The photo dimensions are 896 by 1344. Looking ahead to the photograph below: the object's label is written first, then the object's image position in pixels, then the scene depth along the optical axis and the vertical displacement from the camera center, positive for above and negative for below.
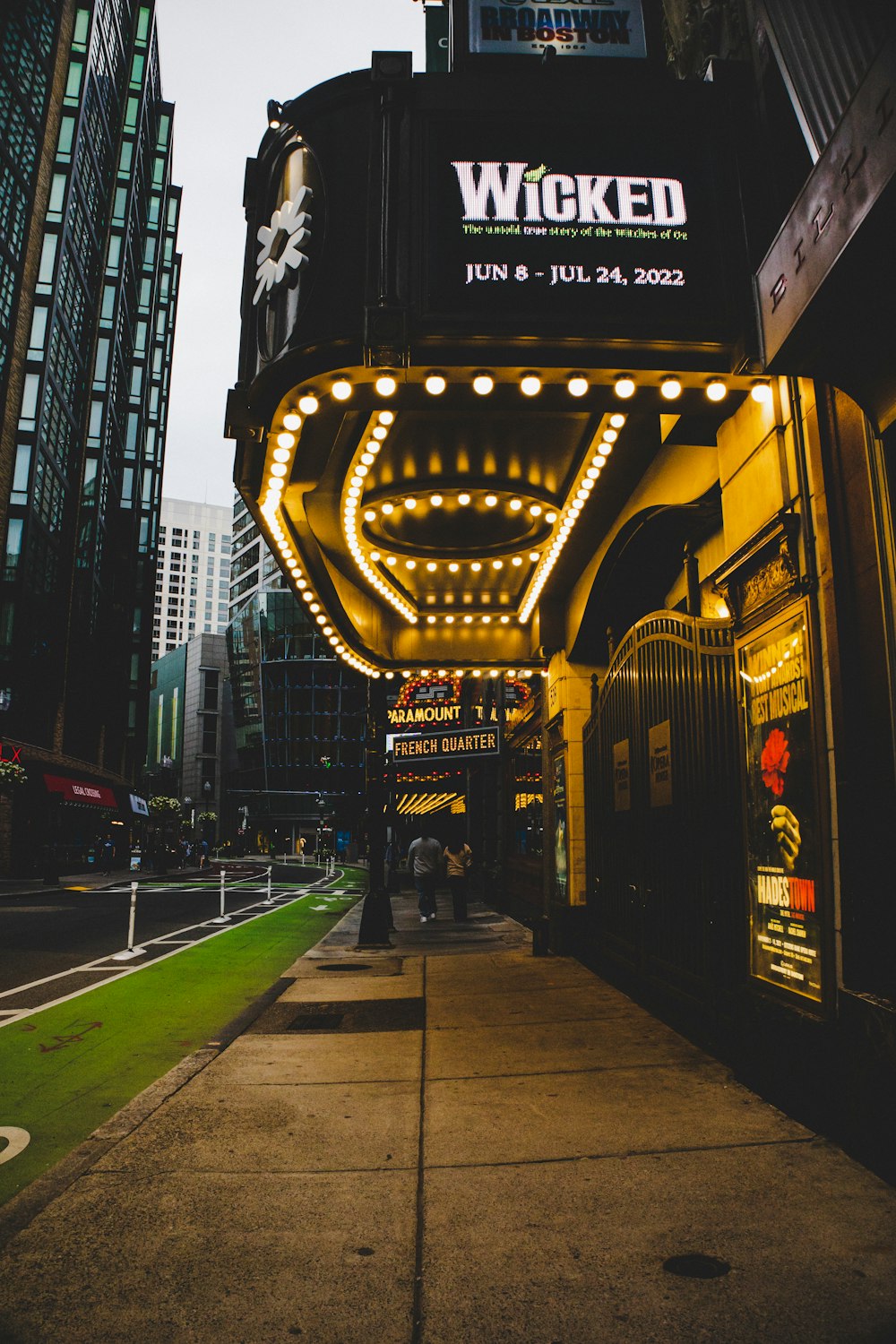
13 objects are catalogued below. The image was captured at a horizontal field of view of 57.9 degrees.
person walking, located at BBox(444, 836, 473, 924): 17.56 -1.06
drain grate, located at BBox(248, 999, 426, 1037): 7.33 -1.83
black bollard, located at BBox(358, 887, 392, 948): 13.34 -1.67
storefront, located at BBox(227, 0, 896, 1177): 4.13 +2.97
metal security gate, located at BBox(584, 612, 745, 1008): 5.81 +0.09
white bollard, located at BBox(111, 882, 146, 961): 12.38 -2.03
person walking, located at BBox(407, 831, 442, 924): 17.31 -0.92
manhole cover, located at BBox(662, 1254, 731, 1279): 2.93 -1.60
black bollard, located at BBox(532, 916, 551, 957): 11.44 -1.60
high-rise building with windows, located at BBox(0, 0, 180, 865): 37.12 +24.72
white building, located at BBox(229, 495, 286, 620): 106.88 +35.43
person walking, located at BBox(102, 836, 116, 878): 42.47 -1.81
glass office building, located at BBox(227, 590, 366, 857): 90.62 +10.65
